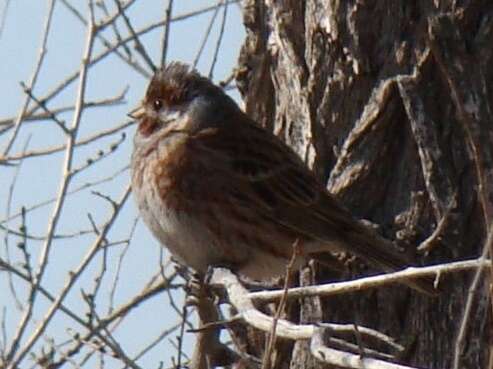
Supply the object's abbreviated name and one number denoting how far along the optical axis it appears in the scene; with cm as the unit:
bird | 1000
